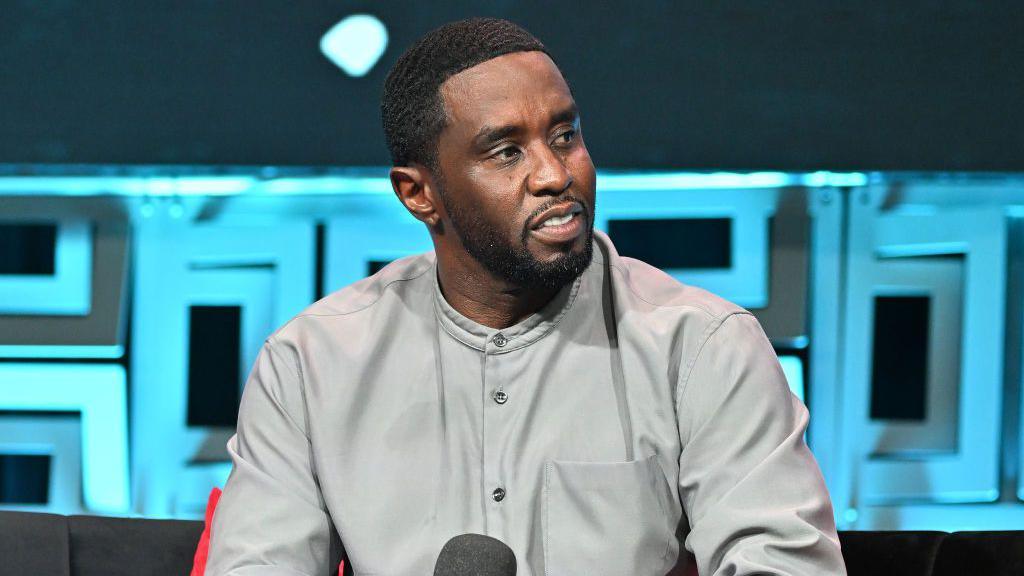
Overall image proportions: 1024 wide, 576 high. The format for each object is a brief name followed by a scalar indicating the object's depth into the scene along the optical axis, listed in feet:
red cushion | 14.56
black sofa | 16.65
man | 11.19
